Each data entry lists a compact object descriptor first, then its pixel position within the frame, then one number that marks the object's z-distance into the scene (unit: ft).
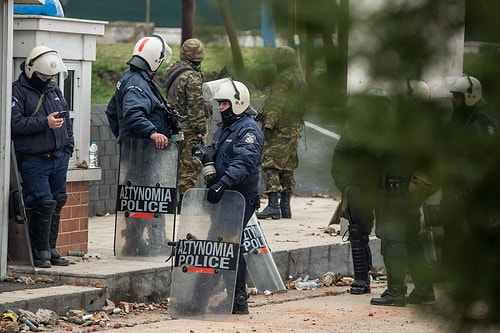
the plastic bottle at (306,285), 63.45
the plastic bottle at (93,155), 61.42
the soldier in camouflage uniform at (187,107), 75.08
